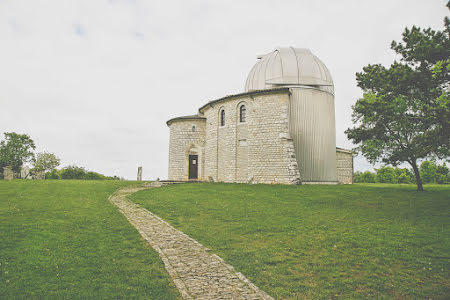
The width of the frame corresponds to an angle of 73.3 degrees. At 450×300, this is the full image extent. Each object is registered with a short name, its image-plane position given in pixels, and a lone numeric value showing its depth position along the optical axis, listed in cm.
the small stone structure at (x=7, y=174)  2631
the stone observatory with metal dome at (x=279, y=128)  2262
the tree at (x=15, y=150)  4631
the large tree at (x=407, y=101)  1325
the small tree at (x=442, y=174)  4353
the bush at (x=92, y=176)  3989
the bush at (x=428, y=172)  4497
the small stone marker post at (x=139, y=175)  2996
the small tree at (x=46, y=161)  4678
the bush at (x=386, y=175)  4822
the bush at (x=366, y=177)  5120
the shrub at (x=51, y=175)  4011
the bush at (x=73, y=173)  3875
